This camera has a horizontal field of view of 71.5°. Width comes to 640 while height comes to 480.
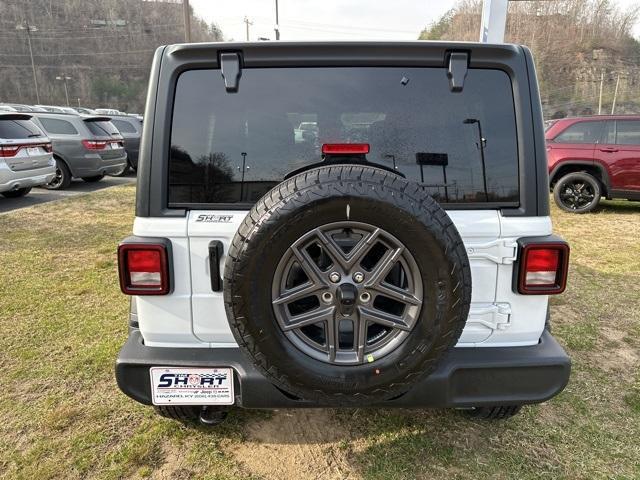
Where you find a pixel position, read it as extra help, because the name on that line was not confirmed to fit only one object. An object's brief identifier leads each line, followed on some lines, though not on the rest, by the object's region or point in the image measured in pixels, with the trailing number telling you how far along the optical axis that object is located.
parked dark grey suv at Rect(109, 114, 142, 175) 13.65
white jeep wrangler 1.75
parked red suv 7.75
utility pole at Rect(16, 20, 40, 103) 66.99
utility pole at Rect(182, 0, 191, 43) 20.03
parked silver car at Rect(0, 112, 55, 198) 7.98
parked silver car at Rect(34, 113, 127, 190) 10.71
